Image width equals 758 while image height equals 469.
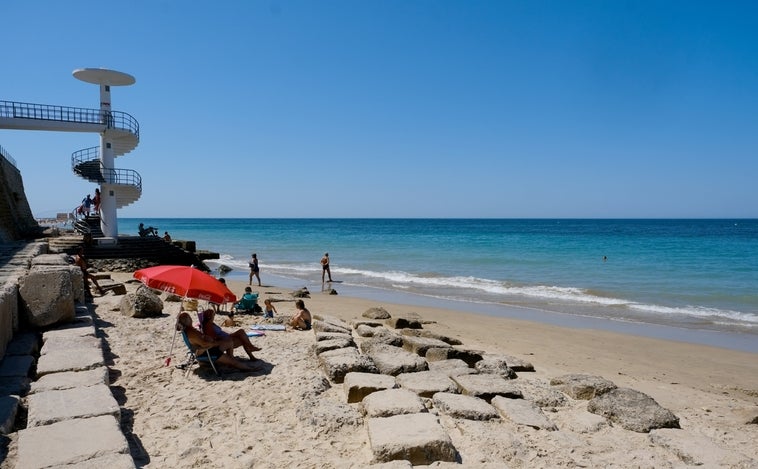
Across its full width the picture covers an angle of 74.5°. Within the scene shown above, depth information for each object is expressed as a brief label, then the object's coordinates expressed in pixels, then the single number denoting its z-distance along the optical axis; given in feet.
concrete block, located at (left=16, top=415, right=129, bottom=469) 12.22
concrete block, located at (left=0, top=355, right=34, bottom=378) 18.44
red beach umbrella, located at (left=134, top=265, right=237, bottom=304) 24.40
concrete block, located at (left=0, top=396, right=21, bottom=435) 14.51
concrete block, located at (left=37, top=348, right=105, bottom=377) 18.54
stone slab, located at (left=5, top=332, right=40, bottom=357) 20.74
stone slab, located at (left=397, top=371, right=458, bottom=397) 20.65
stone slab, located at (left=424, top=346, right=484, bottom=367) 27.12
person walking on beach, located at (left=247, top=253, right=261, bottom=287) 65.97
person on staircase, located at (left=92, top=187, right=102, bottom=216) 80.40
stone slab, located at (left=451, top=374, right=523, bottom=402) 20.66
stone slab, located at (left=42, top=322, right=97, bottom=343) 22.56
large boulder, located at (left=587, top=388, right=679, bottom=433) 18.76
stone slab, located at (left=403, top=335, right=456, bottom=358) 28.39
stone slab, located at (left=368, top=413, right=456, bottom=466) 14.74
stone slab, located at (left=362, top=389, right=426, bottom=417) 17.34
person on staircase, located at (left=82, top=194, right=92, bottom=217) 91.40
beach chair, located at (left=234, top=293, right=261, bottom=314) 38.93
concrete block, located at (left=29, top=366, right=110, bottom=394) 16.84
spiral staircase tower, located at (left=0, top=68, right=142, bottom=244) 73.61
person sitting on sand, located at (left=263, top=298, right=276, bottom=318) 36.87
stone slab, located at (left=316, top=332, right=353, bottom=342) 27.45
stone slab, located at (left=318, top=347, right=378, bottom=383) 22.28
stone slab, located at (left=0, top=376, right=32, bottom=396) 17.19
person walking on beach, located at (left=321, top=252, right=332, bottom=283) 70.59
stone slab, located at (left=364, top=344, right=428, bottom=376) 23.35
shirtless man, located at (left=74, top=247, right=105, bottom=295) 41.91
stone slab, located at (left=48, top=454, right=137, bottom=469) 11.94
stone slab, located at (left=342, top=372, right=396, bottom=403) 19.79
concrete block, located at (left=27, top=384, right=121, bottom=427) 14.49
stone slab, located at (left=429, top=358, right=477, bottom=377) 23.59
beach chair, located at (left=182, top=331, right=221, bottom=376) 22.75
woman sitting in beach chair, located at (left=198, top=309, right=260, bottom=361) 23.45
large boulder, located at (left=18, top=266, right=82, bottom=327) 23.85
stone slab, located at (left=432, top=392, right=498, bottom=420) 18.48
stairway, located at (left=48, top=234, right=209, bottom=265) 71.53
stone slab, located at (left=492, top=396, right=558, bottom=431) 18.21
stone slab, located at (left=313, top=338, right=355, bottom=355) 25.54
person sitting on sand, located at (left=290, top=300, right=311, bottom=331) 33.14
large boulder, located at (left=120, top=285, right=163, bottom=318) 33.14
